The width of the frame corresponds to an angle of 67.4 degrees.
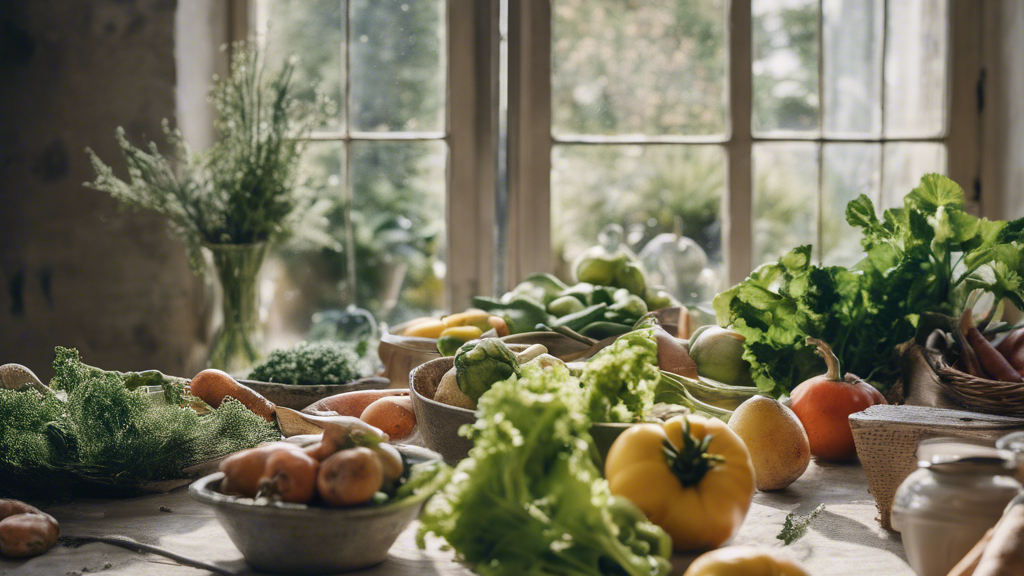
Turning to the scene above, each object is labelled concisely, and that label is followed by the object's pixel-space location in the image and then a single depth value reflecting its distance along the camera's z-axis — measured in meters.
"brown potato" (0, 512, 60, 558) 0.73
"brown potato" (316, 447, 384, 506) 0.65
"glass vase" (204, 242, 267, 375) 1.73
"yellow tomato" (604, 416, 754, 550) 0.70
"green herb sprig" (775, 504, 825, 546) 0.78
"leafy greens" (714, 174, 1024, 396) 1.18
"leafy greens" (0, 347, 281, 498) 0.86
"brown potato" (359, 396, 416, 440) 1.12
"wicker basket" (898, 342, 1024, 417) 0.97
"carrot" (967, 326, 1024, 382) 1.07
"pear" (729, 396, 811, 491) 0.95
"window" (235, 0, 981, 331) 2.04
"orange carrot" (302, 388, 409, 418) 1.19
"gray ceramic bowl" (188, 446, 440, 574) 0.65
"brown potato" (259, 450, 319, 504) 0.65
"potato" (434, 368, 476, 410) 0.95
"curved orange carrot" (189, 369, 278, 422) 1.08
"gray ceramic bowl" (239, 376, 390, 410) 1.23
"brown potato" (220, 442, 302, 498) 0.69
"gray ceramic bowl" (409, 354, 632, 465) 0.88
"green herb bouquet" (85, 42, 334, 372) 1.72
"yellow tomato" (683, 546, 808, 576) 0.57
